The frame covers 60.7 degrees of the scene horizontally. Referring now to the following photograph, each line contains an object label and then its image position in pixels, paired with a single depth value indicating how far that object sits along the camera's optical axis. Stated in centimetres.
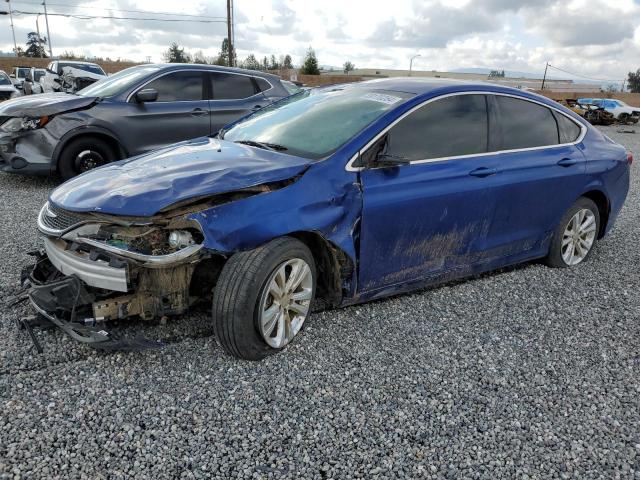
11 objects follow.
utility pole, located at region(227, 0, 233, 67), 3425
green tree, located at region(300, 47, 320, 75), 6006
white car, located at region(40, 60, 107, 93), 1095
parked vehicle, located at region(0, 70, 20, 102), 1780
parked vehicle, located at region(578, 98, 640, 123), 2811
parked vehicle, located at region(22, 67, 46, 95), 1609
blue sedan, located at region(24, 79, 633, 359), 293
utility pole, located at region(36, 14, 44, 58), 7428
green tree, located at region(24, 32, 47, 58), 7671
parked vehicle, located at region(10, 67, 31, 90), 2940
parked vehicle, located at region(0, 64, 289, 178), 680
